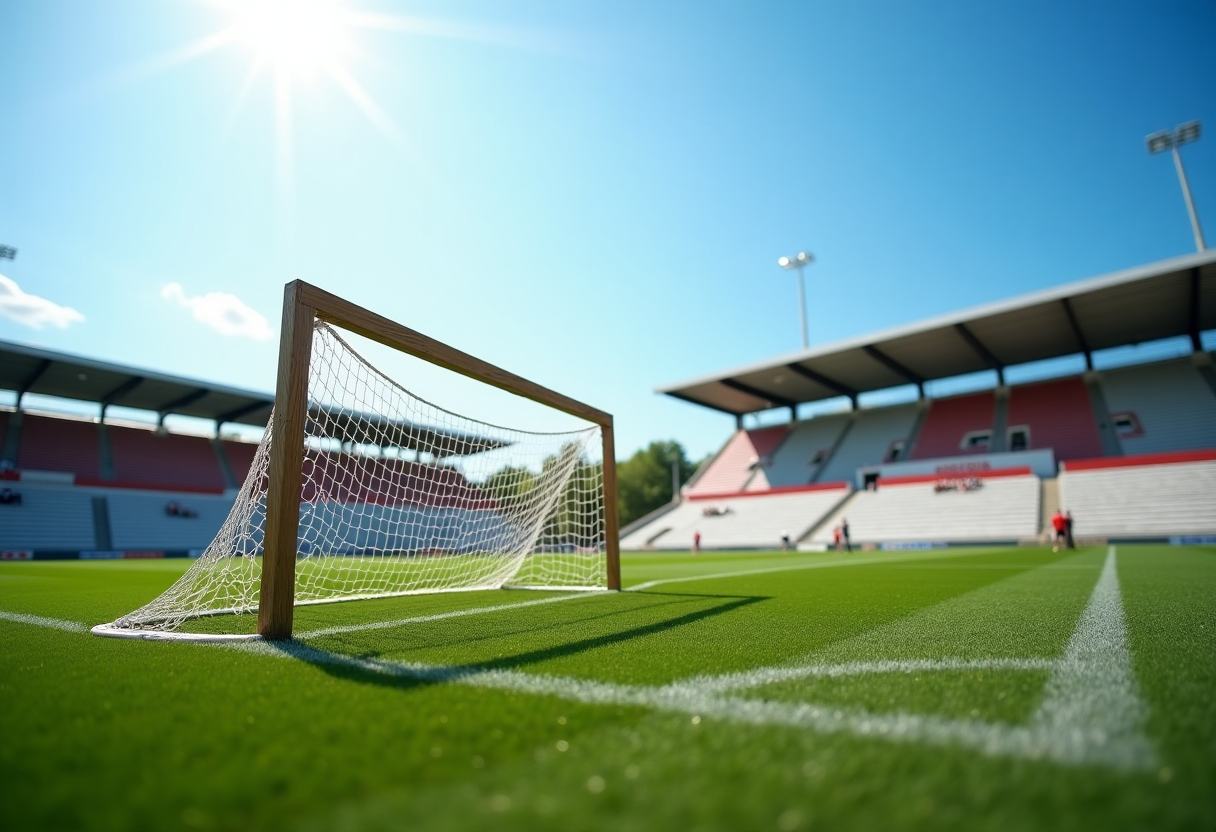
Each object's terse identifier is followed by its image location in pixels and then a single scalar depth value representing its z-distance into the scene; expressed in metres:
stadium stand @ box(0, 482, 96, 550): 23.38
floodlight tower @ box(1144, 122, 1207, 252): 23.17
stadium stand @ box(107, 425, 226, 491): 30.12
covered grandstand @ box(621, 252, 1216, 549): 20.36
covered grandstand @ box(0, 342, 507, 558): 24.45
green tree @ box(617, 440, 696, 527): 60.97
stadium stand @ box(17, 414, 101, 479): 27.75
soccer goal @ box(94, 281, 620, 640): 3.51
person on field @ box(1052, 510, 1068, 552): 14.94
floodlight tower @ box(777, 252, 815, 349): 32.09
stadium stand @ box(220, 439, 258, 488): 33.41
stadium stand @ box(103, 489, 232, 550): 26.13
